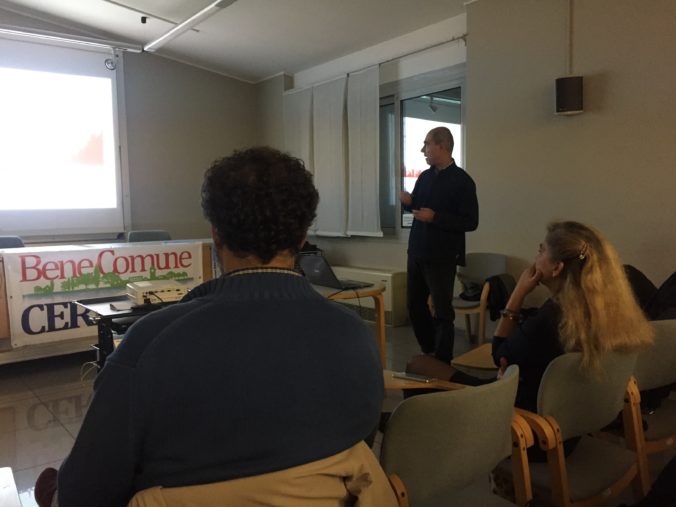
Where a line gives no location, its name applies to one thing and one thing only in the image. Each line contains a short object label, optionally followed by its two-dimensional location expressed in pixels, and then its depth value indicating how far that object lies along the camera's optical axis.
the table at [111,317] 2.47
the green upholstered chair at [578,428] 1.40
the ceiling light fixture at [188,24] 4.54
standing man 3.28
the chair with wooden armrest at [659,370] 1.75
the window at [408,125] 4.77
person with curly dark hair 0.76
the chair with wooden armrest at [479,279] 3.85
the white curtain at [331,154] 5.67
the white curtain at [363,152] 5.29
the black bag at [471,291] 4.07
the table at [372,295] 2.96
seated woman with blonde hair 1.49
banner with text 3.37
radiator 4.93
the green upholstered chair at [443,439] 1.09
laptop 3.03
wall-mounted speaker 3.56
